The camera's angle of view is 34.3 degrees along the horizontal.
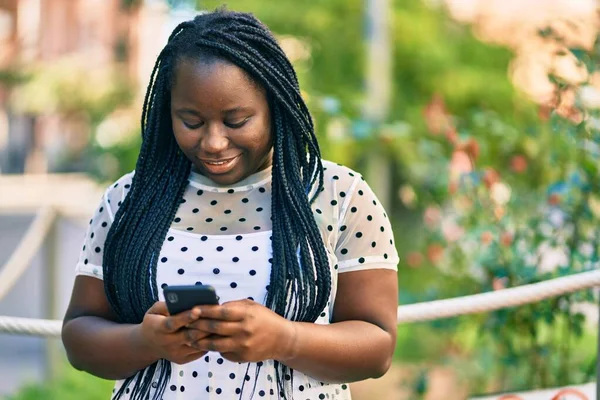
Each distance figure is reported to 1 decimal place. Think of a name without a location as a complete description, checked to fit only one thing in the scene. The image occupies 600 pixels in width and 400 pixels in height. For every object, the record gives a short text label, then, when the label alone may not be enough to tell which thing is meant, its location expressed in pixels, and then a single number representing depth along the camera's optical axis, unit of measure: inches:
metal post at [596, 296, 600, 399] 99.0
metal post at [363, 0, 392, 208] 265.9
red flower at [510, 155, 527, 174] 158.2
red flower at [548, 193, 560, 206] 140.2
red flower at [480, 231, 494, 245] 149.3
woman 67.9
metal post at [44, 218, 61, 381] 220.5
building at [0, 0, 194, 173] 331.0
